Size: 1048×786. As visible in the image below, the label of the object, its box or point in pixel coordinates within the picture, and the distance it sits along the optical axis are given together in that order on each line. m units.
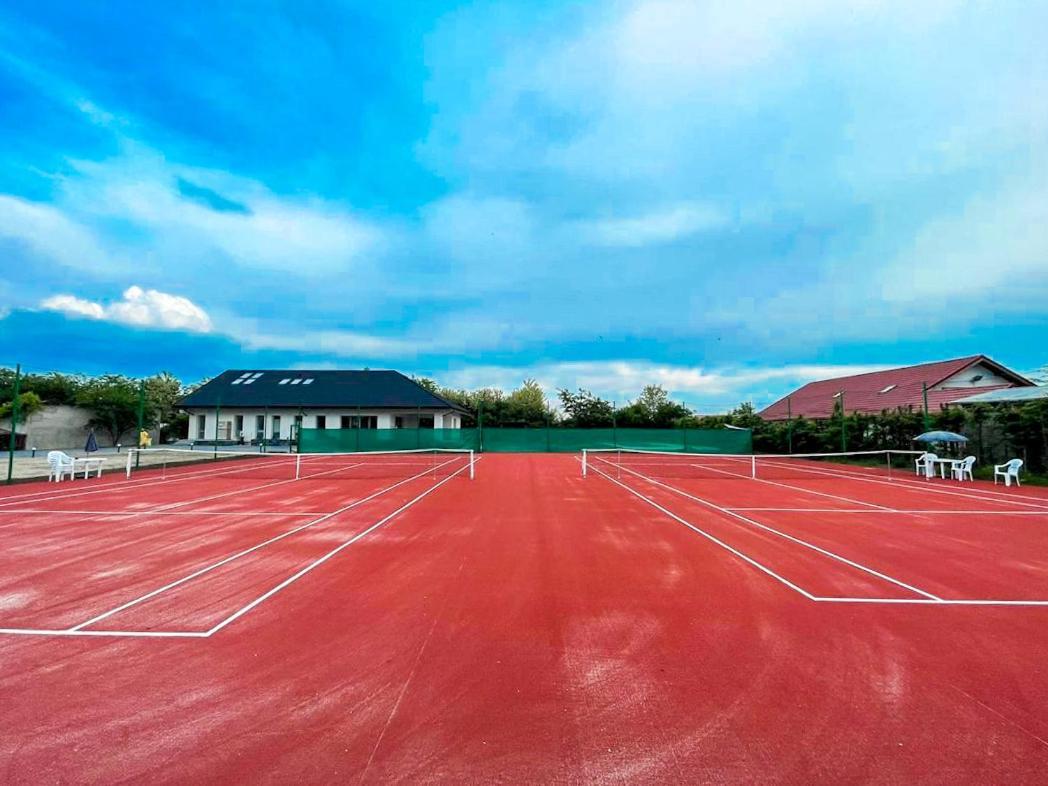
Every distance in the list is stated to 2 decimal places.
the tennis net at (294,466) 18.02
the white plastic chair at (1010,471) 15.66
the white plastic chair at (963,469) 17.08
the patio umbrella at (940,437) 17.50
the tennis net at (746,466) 19.78
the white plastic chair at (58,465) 15.34
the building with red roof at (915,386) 29.55
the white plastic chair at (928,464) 18.08
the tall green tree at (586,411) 37.28
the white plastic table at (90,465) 16.13
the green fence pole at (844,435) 25.58
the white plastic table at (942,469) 17.56
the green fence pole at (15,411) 13.57
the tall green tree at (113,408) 33.94
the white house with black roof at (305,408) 35.28
